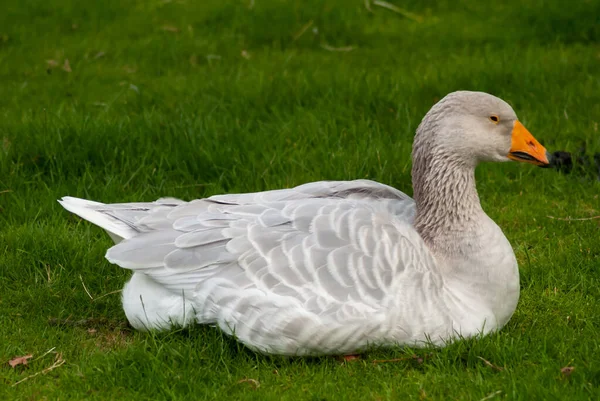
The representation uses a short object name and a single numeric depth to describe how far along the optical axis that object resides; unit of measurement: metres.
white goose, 8.80
